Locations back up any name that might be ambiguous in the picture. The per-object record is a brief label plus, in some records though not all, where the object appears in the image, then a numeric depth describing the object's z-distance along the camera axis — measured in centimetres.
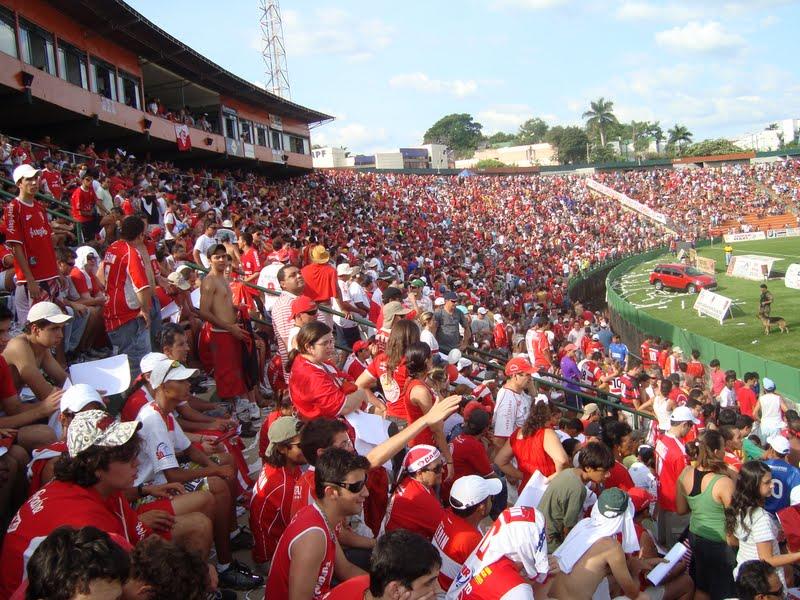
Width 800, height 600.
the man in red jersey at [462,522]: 385
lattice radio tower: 4862
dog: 2323
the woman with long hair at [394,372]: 520
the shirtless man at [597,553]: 406
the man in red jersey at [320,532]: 313
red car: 3275
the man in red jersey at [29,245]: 622
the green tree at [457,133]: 11712
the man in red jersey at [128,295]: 603
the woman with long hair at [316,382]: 464
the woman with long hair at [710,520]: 524
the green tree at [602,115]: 9631
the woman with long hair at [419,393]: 480
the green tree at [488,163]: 8206
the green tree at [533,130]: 13450
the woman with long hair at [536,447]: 544
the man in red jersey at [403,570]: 272
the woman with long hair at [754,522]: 502
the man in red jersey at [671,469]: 612
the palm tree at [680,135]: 9925
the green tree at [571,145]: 9744
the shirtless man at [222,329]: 672
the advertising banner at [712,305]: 2552
